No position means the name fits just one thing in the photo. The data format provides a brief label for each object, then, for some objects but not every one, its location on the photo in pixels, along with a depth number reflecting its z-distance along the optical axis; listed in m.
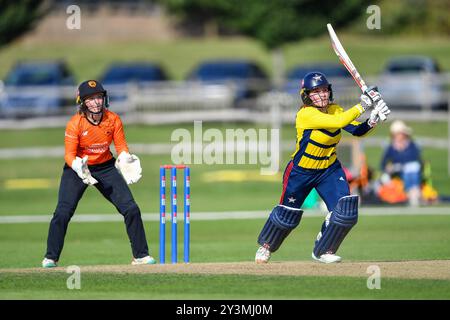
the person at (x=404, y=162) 21.86
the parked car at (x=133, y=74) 38.03
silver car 32.16
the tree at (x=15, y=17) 33.84
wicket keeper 12.61
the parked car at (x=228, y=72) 37.69
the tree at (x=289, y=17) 39.34
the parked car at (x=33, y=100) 32.57
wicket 13.07
